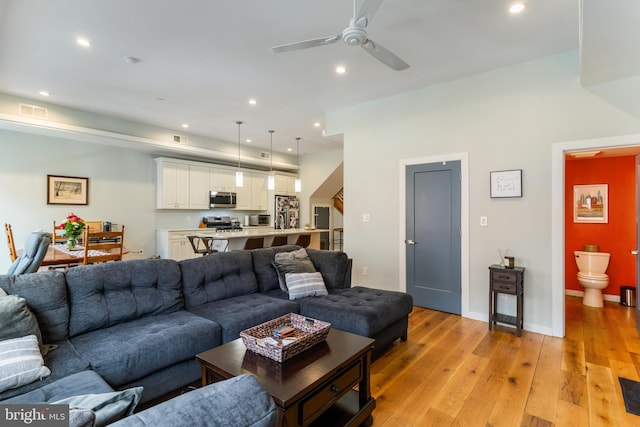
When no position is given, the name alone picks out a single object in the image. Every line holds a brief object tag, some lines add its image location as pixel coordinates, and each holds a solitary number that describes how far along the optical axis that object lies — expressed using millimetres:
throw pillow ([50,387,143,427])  918
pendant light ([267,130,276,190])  6370
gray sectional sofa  1938
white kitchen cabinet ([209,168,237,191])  7367
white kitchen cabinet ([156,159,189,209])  6574
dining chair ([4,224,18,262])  3812
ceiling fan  2117
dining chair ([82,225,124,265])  3572
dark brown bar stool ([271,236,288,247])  5871
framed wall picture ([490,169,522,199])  3697
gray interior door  4180
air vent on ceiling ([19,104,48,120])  4594
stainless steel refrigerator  8594
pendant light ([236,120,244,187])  5914
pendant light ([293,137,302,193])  6851
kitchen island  5687
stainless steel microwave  7336
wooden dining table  3322
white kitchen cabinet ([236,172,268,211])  8016
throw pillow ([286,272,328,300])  3240
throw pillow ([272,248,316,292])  3436
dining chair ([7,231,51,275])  2863
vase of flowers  3785
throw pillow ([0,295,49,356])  1716
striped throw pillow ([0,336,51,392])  1507
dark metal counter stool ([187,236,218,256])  5152
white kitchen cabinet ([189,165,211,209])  6992
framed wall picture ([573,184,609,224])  4656
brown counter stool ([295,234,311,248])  6391
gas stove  7336
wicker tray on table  1795
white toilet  4301
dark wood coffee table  1555
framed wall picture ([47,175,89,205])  5426
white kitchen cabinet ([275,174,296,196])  8578
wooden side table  3457
